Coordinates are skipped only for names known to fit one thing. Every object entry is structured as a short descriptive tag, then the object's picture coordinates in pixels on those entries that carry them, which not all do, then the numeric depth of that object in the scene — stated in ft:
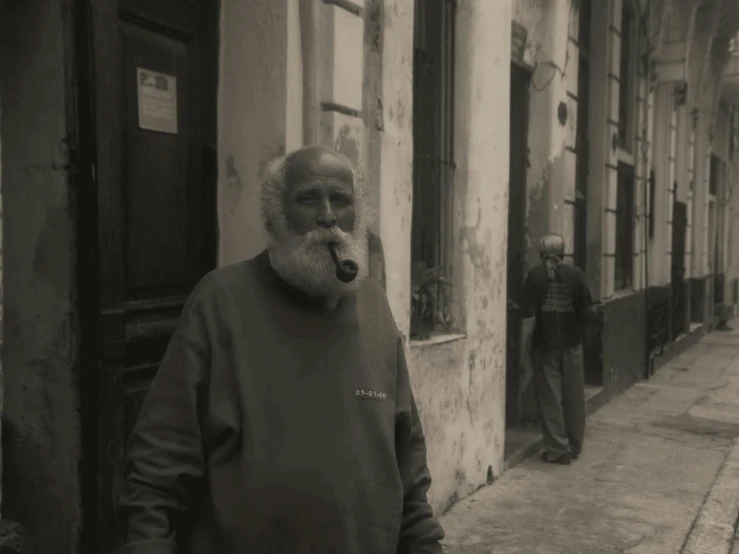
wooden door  9.80
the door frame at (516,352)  25.44
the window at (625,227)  37.06
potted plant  18.51
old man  6.29
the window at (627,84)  37.17
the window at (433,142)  18.52
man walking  23.22
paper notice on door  11.25
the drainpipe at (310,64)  13.04
